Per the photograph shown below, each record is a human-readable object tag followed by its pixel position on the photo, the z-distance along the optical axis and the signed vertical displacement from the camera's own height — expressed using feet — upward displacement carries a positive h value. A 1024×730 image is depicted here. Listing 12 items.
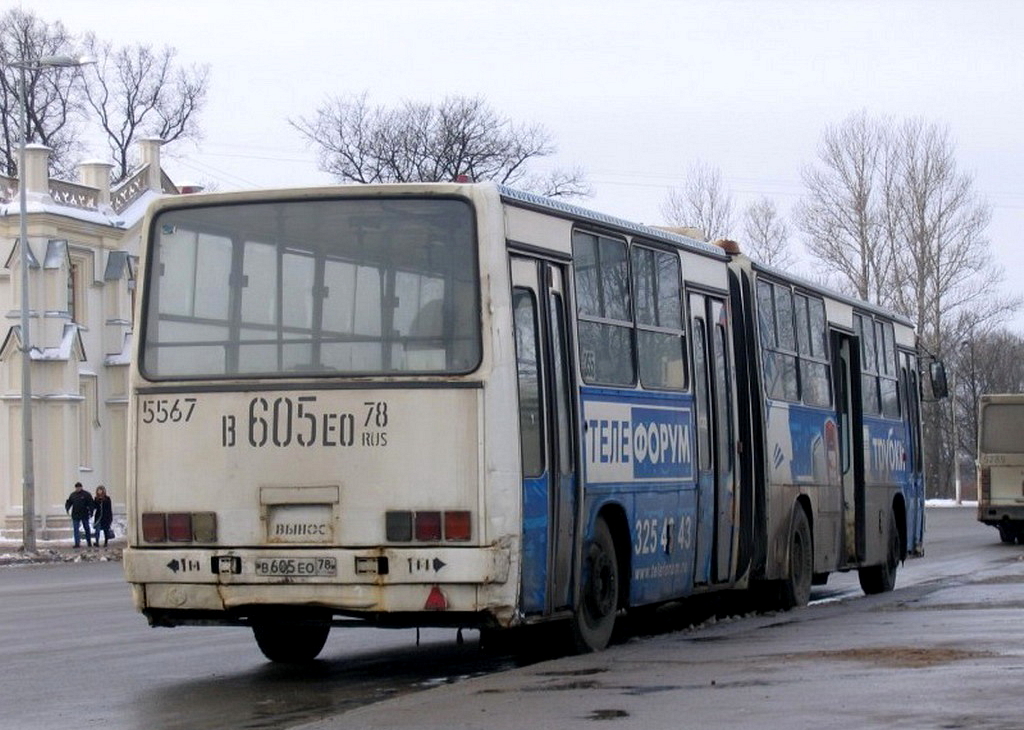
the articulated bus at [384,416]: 40.01 +2.97
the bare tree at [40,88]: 247.29 +60.36
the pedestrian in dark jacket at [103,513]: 153.79 +4.29
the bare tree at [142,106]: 260.01 +59.98
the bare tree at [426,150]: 230.89 +47.29
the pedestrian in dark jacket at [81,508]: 152.46 +4.75
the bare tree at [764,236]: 253.03 +38.98
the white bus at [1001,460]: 125.80 +4.76
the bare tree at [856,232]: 257.55 +39.79
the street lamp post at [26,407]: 138.21 +11.57
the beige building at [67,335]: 168.86 +20.36
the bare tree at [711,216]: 238.85 +39.49
